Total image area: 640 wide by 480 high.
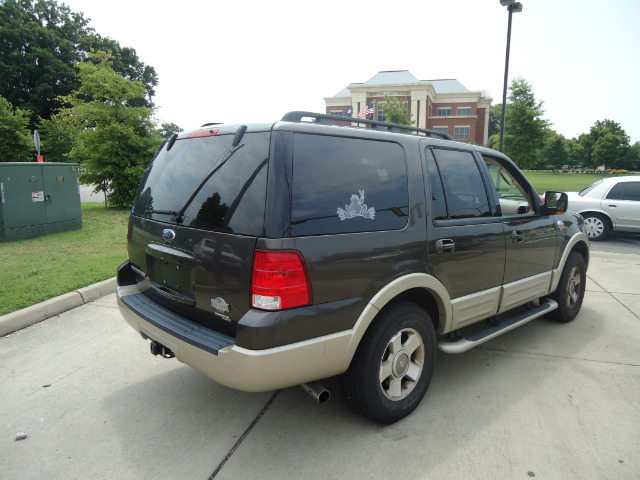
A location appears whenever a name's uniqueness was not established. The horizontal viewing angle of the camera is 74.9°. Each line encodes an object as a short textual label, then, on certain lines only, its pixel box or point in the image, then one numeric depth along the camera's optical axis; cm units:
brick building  6525
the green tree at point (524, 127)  2961
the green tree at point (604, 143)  7338
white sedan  1041
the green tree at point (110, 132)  1300
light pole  1305
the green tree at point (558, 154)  8356
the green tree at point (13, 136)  2386
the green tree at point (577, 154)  7933
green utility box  770
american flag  2657
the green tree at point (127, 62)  5381
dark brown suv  223
